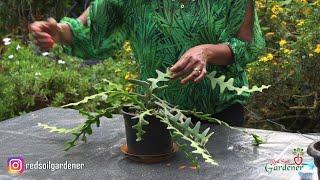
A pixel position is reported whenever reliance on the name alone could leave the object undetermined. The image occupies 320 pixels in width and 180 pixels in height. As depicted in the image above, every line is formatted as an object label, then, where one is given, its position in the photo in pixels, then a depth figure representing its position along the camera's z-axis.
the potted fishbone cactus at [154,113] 2.15
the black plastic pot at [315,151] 1.88
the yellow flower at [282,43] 3.73
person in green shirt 2.54
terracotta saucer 2.26
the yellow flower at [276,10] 4.06
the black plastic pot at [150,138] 2.22
